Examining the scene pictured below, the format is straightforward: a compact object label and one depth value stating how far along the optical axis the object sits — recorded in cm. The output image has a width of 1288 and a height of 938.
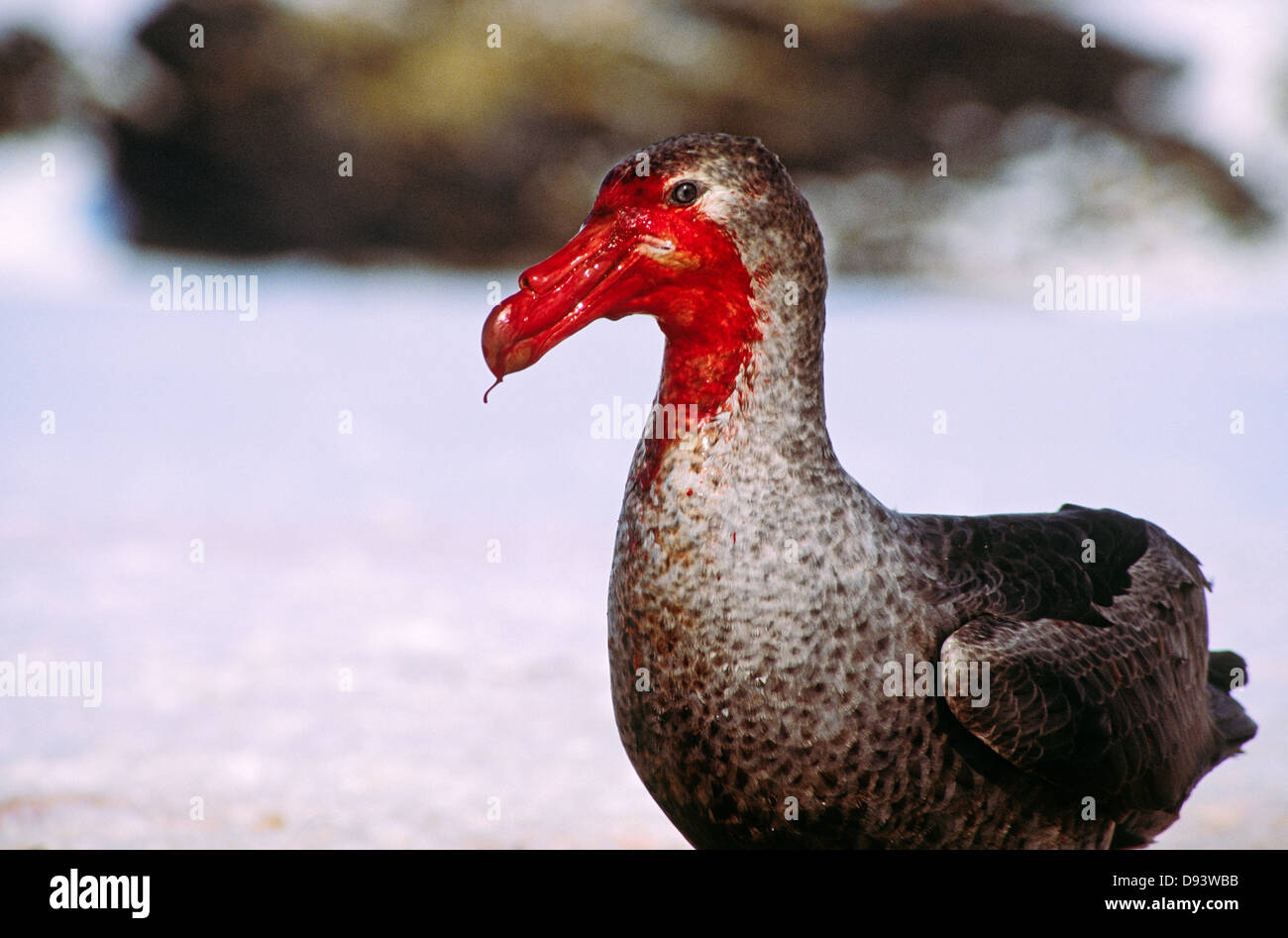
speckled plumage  249
